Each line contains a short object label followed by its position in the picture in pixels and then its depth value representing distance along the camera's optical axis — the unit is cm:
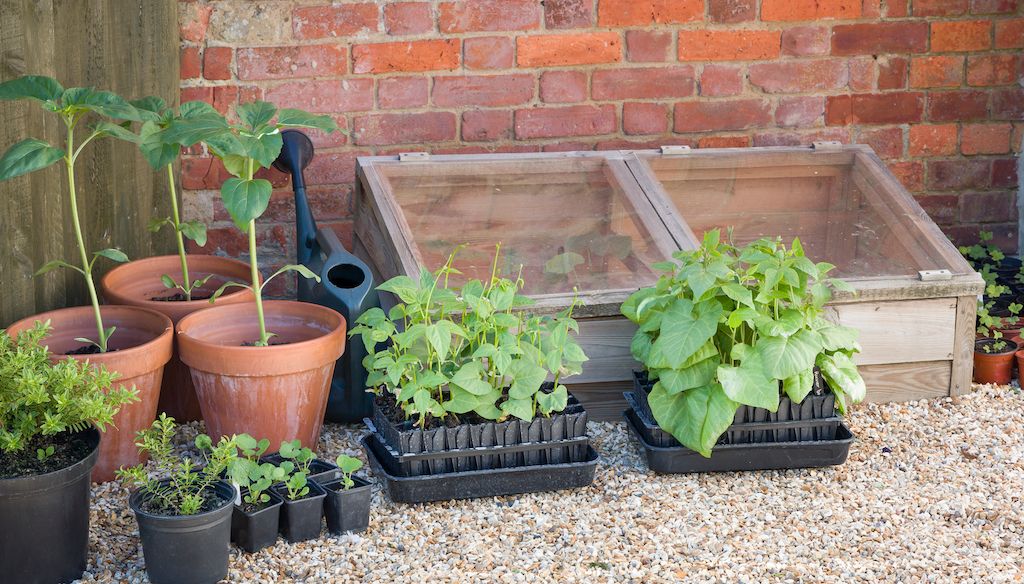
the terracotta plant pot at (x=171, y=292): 290
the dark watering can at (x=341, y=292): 294
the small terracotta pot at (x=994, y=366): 327
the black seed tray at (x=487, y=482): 254
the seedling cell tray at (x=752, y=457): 270
